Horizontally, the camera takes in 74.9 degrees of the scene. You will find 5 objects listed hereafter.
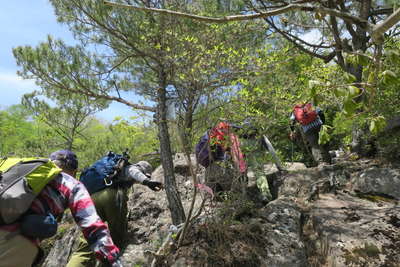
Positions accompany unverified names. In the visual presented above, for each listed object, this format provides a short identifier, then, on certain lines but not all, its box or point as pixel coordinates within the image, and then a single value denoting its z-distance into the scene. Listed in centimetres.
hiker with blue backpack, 353
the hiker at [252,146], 353
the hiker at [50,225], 174
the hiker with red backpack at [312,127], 508
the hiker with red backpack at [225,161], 327
